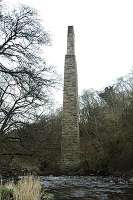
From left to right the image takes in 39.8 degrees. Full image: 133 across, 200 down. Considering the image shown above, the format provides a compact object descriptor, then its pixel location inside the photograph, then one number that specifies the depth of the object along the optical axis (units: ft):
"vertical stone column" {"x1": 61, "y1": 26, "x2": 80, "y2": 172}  37.09
